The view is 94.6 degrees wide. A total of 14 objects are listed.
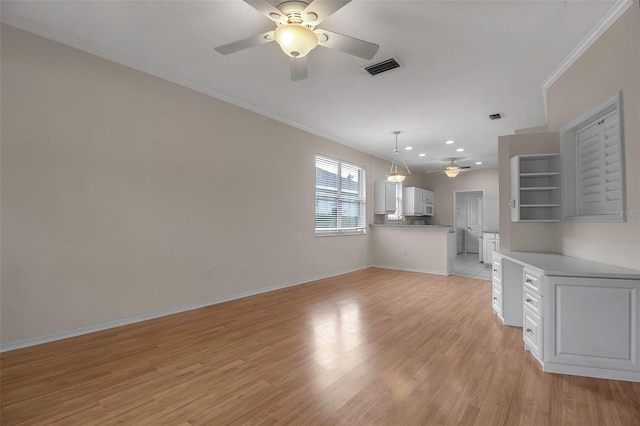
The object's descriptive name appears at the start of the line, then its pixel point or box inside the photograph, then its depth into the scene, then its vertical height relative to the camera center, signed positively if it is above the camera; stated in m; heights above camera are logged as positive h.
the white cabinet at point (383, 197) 7.73 +0.59
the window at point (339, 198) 6.15 +0.48
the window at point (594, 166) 2.51 +0.54
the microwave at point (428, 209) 9.93 +0.36
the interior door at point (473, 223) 10.79 -0.11
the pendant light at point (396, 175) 6.35 +0.97
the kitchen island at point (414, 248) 6.57 -0.67
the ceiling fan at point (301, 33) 2.07 +1.45
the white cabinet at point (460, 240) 10.58 -0.74
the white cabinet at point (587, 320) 2.15 -0.75
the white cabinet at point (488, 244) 7.64 -0.62
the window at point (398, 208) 8.60 +0.35
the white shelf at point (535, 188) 3.41 +0.38
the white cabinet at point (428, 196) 9.85 +0.81
